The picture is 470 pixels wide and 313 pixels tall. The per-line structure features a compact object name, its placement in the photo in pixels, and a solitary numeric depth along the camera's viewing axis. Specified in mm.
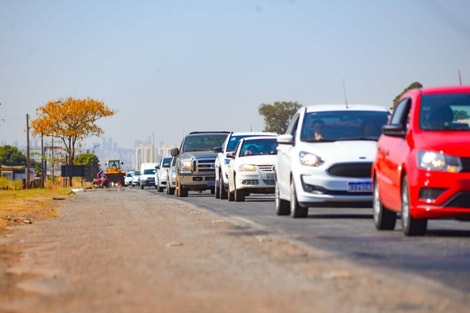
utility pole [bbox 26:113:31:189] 81275
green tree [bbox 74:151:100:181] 169625
